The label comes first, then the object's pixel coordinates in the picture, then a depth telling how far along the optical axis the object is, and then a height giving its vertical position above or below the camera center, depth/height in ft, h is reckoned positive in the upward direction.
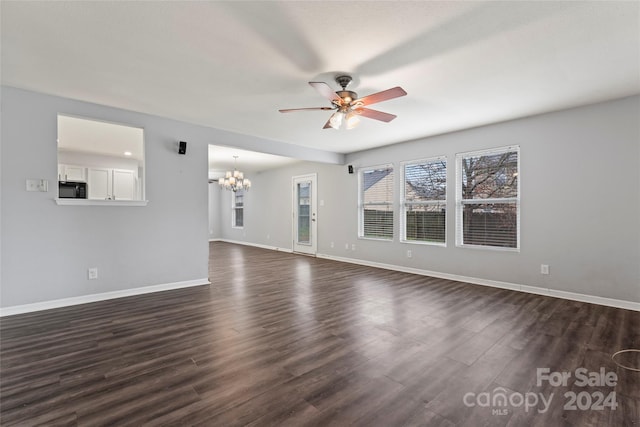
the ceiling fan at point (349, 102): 8.93 +3.57
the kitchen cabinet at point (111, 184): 23.52 +2.42
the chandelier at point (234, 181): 26.23 +2.78
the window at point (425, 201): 17.26 +0.56
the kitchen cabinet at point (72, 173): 22.08 +3.08
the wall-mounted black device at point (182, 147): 14.23 +3.13
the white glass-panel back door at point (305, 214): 25.62 -0.24
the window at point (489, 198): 14.53 +0.58
